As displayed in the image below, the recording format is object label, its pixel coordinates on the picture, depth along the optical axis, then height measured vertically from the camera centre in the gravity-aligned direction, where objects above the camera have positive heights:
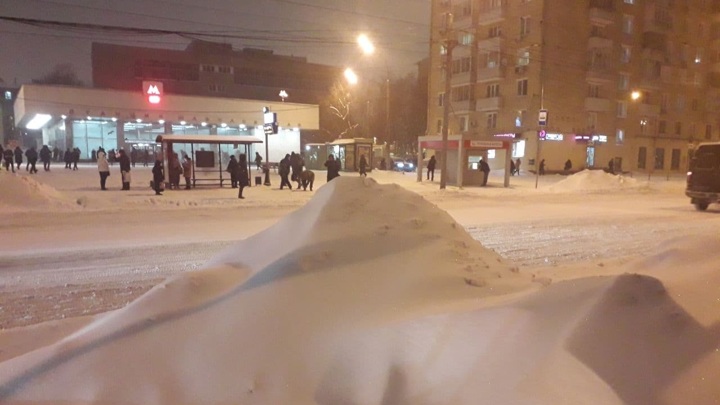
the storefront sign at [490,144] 26.91 +0.78
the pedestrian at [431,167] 30.71 -0.55
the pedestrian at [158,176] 19.25 -0.80
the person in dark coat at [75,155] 33.56 -0.08
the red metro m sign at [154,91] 30.61 +3.91
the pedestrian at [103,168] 20.73 -0.59
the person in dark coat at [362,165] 29.22 -0.45
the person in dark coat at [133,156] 44.81 -0.13
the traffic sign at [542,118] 26.06 +2.12
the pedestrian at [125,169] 20.73 -0.59
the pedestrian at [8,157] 28.02 -0.21
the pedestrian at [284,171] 23.00 -0.66
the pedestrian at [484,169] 28.06 -0.57
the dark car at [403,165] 46.28 -0.70
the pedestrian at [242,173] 19.47 -0.67
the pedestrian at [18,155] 32.89 -0.12
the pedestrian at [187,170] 22.48 -0.65
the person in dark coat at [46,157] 31.45 -0.21
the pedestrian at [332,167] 21.09 -0.42
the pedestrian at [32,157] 28.27 -0.20
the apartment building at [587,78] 48.22 +8.47
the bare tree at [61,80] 80.79 +12.12
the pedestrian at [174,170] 22.34 -0.66
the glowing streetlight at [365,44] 20.72 +4.70
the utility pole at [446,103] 24.78 +2.72
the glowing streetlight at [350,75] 34.49 +5.65
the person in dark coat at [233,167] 20.43 -0.46
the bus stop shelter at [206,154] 22.20 +0.07
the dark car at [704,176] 16.08 -0.49
